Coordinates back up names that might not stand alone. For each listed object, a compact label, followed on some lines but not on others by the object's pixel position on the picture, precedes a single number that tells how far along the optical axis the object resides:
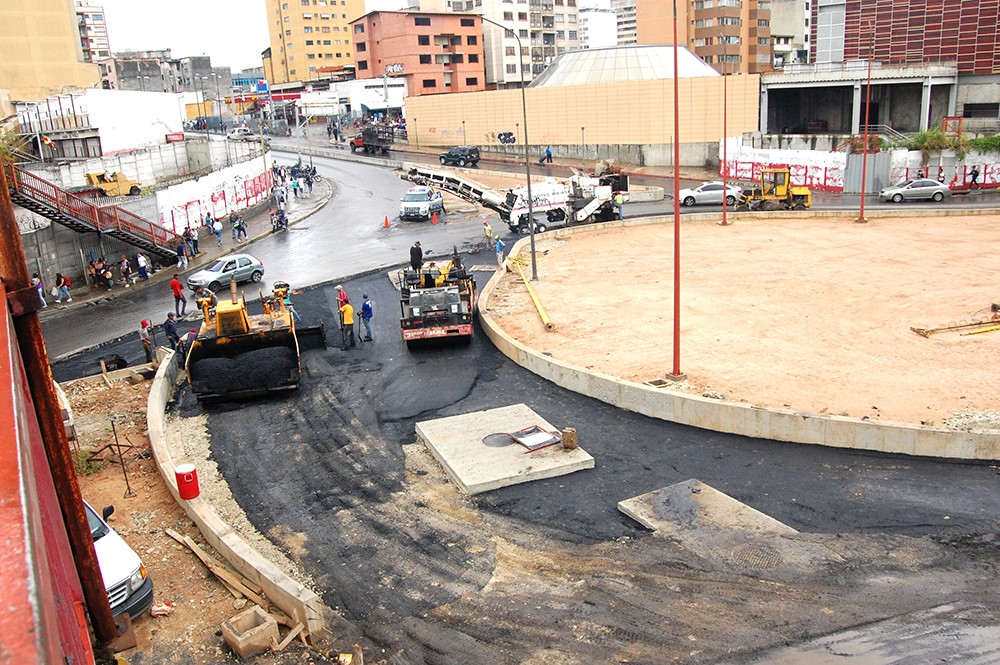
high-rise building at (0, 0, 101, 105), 62.28
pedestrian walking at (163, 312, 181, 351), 24.11
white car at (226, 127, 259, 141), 85.82
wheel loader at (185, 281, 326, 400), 20.17
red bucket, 14.51
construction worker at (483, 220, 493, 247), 39.20
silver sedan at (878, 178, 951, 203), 45.16
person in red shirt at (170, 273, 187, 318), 28.70
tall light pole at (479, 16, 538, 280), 29.68
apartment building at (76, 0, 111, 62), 172.11
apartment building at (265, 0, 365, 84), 141.62
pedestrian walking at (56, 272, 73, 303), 32.84
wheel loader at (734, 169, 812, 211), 44.16
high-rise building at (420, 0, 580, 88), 111.44
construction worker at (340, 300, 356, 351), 24.48
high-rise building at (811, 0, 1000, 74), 62.34
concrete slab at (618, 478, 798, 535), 13.25
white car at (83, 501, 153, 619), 11.04
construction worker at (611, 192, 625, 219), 44.84
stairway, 31.83
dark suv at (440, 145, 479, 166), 69.44
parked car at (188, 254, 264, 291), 32.69
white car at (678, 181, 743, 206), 47.12
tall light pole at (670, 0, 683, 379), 18.11
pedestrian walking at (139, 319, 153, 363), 24.07
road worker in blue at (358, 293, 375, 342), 25.23
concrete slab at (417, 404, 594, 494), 15.18
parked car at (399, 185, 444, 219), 48.06
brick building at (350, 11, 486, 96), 102.75
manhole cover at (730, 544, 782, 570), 12.01
